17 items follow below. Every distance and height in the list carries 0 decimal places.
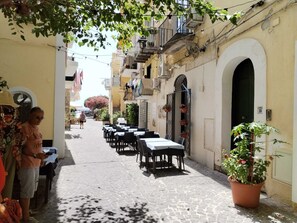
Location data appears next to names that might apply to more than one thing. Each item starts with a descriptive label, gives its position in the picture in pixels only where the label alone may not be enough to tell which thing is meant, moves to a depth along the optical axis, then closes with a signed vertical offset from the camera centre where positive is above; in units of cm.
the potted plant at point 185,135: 1057 -75
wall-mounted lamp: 1478 +396
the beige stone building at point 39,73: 947 +140
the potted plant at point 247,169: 500 -96
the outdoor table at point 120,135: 1169 -89
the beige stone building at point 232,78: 546 +108
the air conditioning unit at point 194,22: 928 +322
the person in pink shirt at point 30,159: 419 -72
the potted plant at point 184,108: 1072 +29
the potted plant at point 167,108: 1276 +33
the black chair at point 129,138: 1166 -100
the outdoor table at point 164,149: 778 -98
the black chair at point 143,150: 820 -109
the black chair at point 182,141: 1040 -98
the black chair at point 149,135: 1100 -81
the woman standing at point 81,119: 2703 -53
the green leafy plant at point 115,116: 2955 -20
